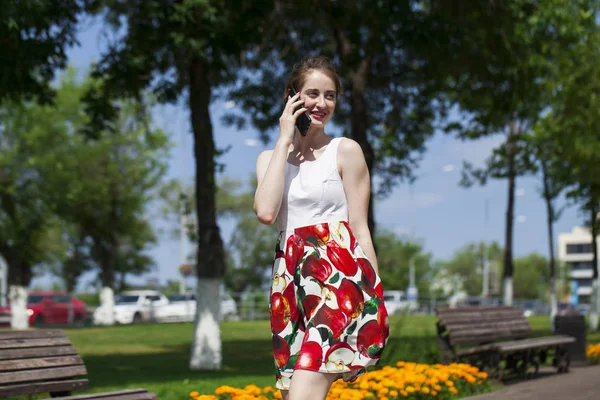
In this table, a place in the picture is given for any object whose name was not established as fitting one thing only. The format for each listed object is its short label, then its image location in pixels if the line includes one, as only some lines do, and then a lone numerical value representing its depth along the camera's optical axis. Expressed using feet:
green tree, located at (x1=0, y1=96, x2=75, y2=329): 117.39
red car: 128.26
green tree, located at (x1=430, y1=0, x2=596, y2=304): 55.36
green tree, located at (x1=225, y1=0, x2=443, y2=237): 53.06
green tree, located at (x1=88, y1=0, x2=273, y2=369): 43.86
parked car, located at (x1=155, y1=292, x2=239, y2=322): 143.60
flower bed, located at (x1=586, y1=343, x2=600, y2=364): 49.06
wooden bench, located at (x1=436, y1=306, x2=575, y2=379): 37.19
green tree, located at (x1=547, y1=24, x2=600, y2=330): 74.54
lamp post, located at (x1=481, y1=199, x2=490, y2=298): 266.28
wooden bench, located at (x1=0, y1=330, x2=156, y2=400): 20.51
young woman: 12.39
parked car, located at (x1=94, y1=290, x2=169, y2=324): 140.15
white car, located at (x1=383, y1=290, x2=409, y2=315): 165.74
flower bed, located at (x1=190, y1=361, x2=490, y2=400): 24.03
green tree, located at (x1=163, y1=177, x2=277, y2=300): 211.82
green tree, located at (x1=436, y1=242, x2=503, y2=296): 412.98
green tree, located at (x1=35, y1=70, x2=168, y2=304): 127.34
